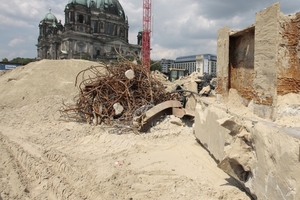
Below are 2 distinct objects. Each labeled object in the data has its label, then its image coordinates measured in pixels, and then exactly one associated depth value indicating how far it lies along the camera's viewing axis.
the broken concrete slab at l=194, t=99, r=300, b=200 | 1.87
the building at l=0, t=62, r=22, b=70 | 26.32
